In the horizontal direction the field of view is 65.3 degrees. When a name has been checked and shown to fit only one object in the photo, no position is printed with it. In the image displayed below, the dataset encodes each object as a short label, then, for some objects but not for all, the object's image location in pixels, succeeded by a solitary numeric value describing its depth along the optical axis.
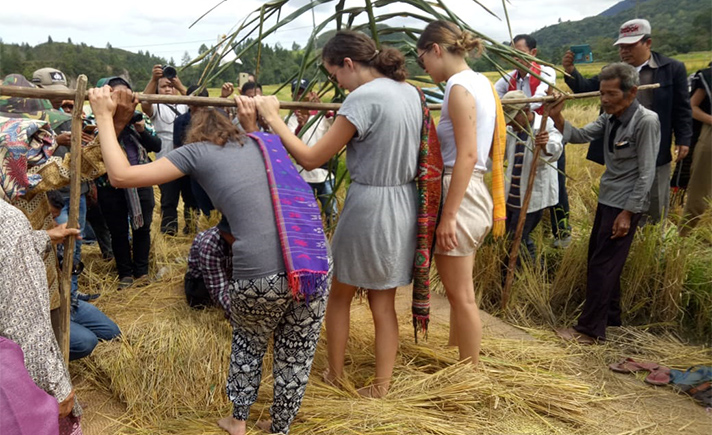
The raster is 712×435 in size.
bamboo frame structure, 1.84
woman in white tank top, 2.31
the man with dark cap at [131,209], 3.73
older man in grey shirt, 3.13
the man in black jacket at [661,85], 3.84
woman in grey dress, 2.14
